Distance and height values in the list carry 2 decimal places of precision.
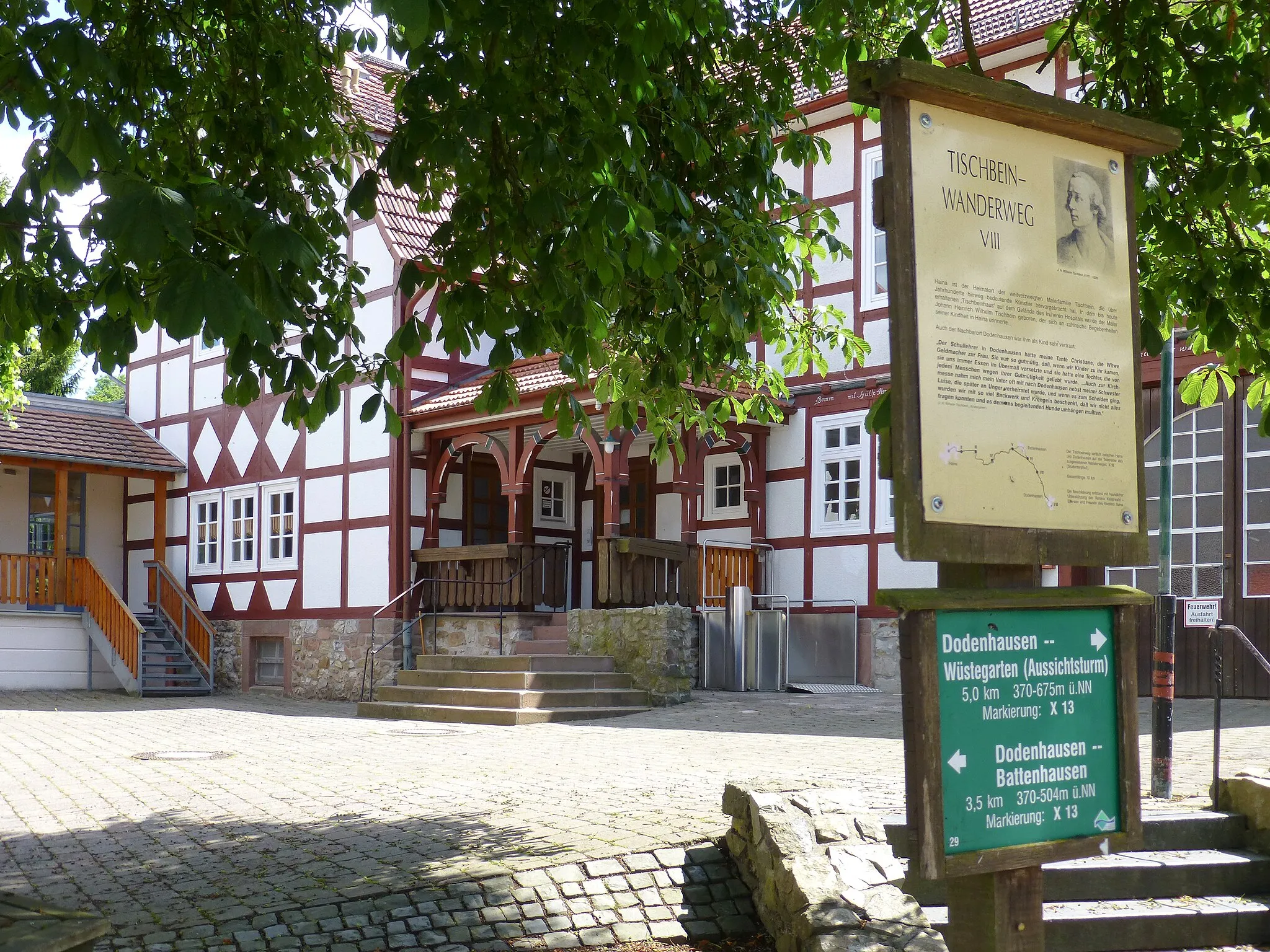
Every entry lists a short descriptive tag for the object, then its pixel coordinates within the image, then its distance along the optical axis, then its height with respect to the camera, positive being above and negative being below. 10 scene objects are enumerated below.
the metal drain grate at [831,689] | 14.50 -1.47
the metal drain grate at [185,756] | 10.31 -1.56
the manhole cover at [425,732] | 12.08 -1.62
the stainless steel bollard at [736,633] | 14.74 -0.87
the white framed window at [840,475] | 15.20 +0.91
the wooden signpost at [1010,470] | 2.87 +0.18
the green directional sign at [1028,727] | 2.90 -0.39
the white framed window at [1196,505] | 12.77 +0.47
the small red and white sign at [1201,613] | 7.17 -0.32
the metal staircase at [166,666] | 19.39 -1.64
